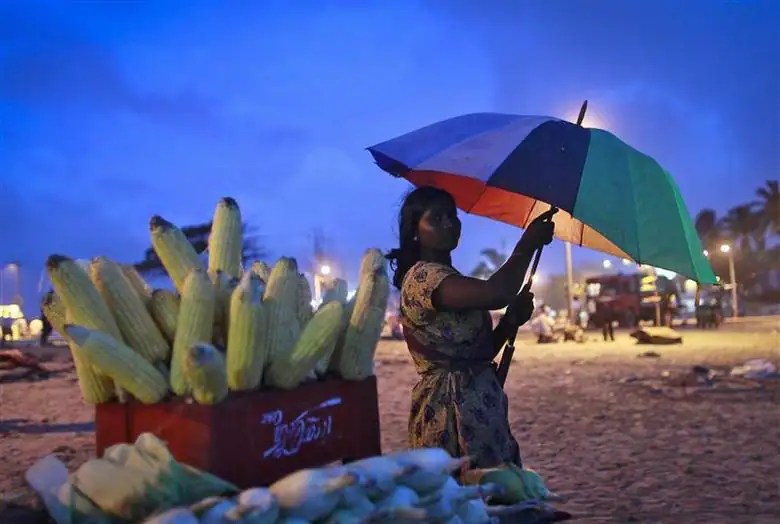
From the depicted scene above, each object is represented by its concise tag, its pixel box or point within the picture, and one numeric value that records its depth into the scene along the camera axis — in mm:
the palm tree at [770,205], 72562
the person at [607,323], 26828
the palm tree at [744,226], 75625
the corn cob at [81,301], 1761
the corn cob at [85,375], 1907
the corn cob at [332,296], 2152
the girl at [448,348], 2623
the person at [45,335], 29284
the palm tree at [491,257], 73512
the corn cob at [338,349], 2186
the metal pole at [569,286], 30862
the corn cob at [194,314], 1841
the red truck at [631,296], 34688
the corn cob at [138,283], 2043
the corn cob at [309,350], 1910
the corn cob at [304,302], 2248
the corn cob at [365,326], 2160
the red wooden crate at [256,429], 1725
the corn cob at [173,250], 2070
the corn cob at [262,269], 2426
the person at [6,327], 32909
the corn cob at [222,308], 1997
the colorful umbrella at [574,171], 2582
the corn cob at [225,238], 2201
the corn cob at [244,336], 1786
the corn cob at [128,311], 1896
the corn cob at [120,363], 1730
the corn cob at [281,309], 1936
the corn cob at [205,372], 1625
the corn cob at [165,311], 1978
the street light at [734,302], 49034
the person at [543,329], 26953
